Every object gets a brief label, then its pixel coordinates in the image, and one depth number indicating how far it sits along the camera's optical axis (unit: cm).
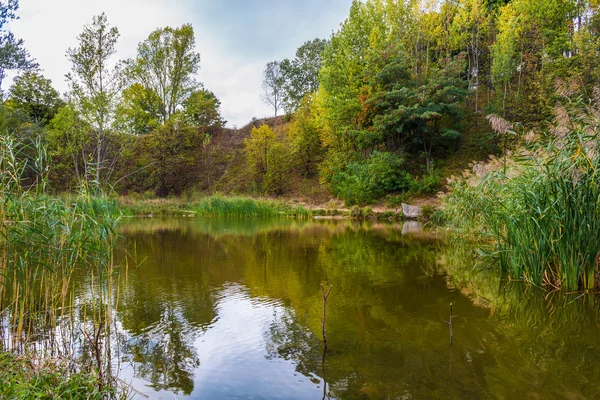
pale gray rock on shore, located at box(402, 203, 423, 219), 2003
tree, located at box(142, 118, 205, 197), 2905
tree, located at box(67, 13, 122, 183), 2102
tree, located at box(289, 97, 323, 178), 2959
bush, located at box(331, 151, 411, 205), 2353
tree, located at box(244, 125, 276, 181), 2927
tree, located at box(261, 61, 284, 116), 4216
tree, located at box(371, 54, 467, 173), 2319
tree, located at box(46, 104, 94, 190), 2249
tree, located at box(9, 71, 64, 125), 3250
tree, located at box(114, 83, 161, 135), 3300
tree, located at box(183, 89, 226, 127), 3394
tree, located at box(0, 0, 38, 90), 1834
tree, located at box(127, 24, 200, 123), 3275
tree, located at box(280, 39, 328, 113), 4078
